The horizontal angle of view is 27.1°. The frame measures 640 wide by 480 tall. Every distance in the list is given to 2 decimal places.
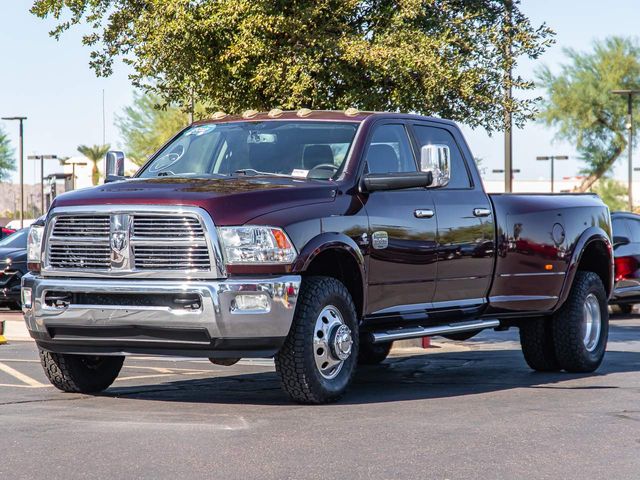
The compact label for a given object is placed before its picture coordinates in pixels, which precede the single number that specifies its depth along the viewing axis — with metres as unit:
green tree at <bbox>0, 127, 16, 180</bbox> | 94.88
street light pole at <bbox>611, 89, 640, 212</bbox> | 47.84
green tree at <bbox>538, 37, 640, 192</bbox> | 60.56
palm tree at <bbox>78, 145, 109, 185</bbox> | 96.50
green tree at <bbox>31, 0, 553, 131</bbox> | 15.38
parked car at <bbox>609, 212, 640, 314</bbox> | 21.27
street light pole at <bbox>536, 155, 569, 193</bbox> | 75.47
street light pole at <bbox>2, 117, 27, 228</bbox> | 65.31
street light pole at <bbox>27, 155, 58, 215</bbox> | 80.88
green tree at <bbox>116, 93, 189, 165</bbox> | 61.44
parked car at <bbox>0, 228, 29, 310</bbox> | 23.92
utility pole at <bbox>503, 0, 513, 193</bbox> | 16.91
